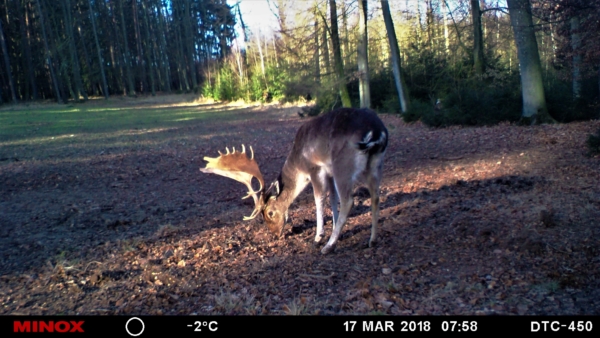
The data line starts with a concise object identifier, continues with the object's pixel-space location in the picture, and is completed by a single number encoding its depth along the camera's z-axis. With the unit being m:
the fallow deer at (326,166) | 6.30
